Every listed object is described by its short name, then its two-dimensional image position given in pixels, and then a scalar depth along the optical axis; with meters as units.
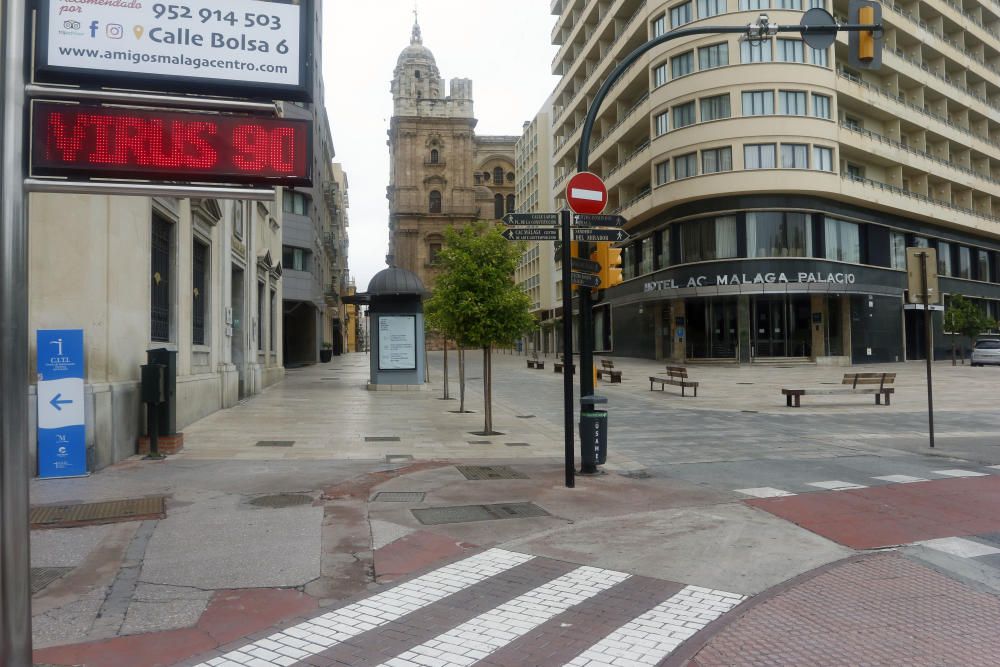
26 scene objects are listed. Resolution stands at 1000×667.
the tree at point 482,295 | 14.77
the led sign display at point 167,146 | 3.76
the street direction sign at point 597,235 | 8.93
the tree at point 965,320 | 43.88
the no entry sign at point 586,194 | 9.14
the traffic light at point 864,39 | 9.34
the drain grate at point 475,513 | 7.15
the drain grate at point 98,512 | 6.79
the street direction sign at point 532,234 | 8.72
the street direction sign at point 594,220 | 8.95
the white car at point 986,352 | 40.88
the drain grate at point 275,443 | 12.09
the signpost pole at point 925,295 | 12.21
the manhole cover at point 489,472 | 9.52
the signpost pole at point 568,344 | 8.46
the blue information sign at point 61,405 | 8.84
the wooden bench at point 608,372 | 29.00
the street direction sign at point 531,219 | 8.84
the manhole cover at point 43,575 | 5.00
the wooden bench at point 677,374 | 23.62
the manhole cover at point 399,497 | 7.94
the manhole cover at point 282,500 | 7.61
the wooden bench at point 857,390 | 19.61
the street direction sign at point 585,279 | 9.03
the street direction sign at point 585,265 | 9.09
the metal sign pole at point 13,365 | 3.27
